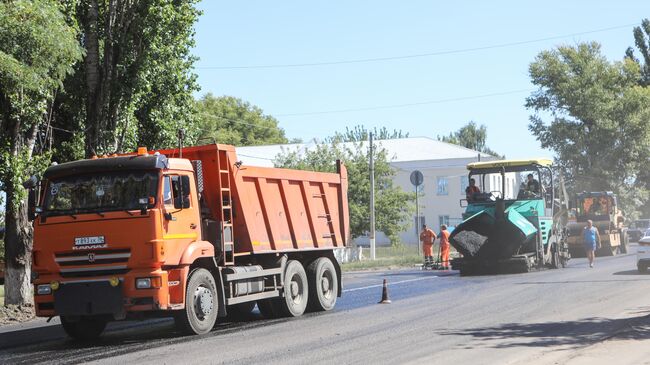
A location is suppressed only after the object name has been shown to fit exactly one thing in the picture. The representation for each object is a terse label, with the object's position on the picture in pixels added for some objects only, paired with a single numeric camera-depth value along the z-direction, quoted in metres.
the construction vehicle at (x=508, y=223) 26.95
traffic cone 19.20
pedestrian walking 31.84
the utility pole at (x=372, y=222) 43.44
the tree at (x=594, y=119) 75.31
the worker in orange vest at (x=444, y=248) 32.77
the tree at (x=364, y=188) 54.91
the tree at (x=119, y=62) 22.42
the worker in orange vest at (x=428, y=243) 34.31
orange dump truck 13.48
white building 75.56
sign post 39.09
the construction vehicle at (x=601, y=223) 41.31
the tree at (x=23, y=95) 16.38
